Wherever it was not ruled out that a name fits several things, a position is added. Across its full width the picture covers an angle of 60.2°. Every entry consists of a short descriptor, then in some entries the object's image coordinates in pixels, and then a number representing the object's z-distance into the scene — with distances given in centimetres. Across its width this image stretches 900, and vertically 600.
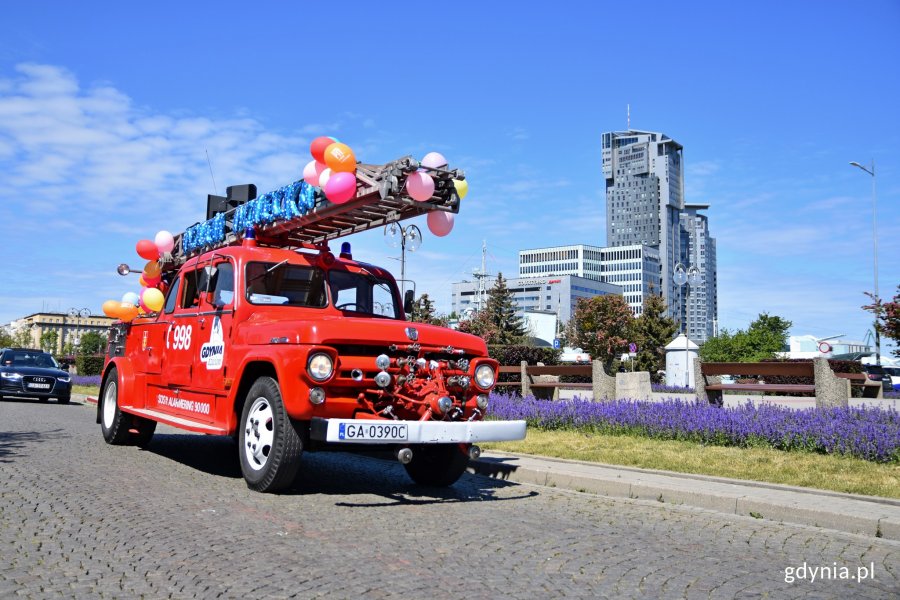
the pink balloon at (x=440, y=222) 826
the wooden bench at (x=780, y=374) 1112
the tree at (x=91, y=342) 8117
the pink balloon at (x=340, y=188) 767
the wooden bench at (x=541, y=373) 1552
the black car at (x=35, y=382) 2112
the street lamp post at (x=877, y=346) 4183
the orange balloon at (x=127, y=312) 1198
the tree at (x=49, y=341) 11006
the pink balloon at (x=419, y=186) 734
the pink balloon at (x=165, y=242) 1170
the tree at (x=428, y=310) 5290
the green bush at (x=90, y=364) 3750
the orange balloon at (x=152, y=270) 1171
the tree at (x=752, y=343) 7850
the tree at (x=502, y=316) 6494
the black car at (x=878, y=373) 3839
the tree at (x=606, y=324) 6066
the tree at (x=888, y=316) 1928
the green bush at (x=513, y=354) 2231
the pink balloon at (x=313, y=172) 832
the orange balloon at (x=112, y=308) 1227
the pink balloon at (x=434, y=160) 769
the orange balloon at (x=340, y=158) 786
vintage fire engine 648
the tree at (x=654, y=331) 6047
